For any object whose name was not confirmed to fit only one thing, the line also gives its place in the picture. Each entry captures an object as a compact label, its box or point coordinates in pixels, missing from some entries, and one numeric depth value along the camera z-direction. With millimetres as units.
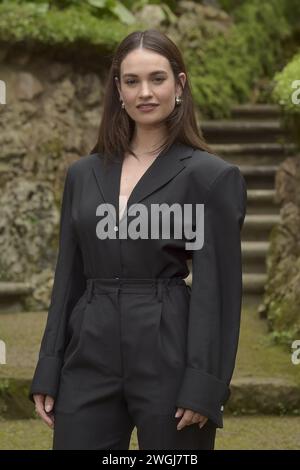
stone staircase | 8320
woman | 2836
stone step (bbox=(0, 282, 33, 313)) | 7859
